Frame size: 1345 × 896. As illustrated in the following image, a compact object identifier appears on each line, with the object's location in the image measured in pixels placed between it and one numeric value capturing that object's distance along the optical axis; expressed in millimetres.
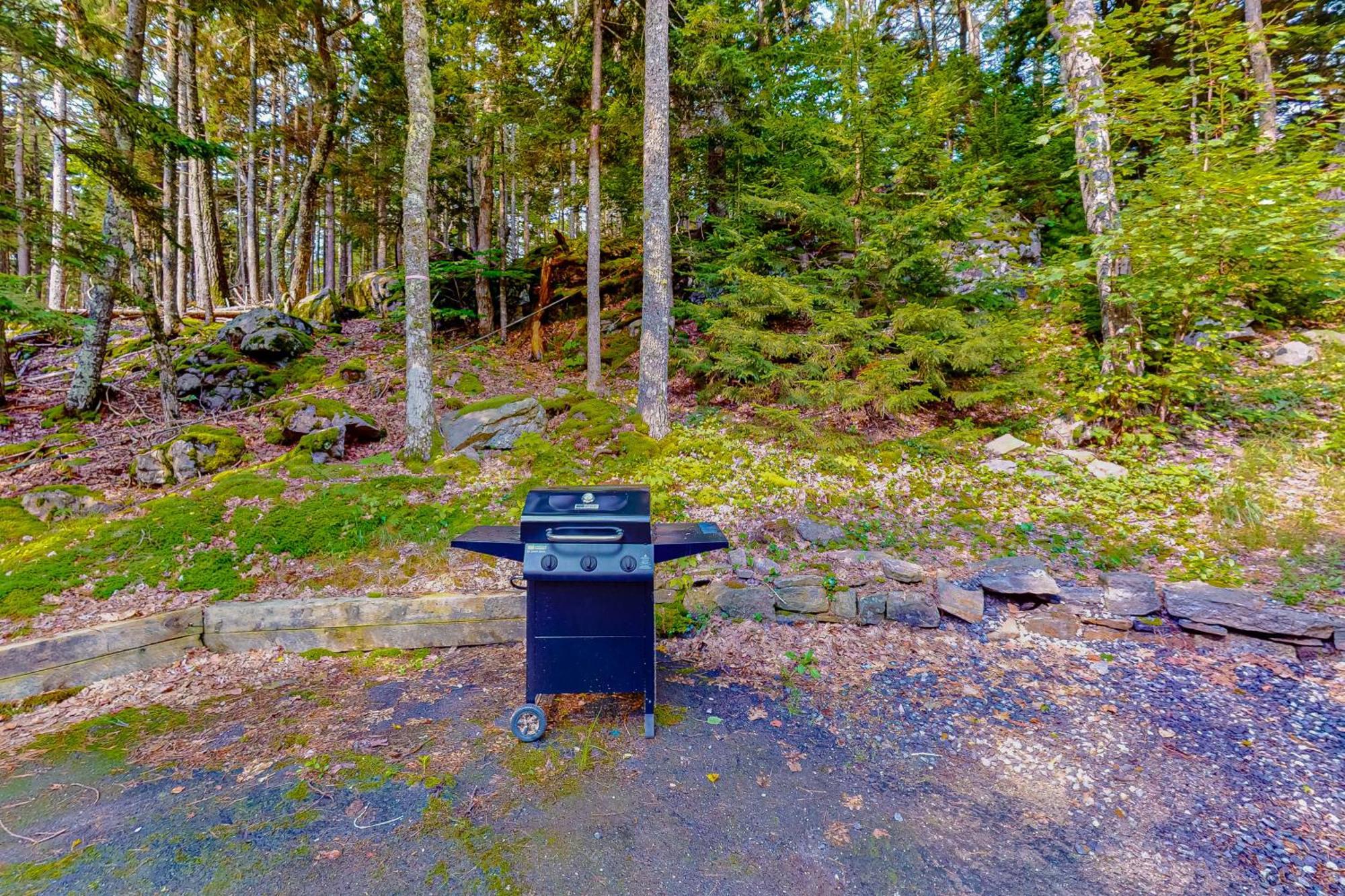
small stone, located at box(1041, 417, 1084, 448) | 5422
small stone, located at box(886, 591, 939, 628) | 3596
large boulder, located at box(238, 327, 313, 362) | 8523
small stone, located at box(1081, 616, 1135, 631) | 3363
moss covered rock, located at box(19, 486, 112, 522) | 4383
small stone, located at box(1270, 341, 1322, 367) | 5414
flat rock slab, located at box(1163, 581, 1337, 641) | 3039
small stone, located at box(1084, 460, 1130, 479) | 4719
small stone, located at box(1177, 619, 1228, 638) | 3201
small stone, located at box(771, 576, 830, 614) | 3736
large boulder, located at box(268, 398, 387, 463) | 5918
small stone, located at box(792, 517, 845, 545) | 4387
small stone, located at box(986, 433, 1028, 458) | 5398
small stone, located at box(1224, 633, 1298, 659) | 3031
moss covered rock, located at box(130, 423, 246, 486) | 5297
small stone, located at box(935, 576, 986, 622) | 3568
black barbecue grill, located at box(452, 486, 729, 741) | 2504
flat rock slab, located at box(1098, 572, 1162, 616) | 3385
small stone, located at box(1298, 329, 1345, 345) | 5322
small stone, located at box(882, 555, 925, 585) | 3809
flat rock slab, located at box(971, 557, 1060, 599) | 3568
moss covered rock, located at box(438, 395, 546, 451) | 6102
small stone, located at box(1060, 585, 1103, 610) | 3486
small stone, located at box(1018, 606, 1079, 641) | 3422
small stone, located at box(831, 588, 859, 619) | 3723
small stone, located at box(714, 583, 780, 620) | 3771
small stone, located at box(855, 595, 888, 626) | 3680
